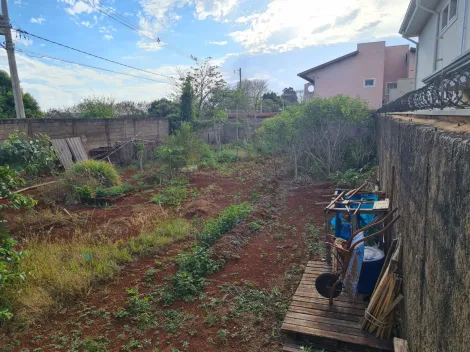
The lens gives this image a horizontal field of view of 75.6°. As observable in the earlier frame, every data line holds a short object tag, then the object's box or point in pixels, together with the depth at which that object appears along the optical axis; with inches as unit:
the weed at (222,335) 121.3
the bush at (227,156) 550.6
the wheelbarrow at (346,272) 118.9
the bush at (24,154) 121.1
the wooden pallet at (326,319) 110.3
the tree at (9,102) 507.0
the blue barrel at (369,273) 128.3
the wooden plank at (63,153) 397.4
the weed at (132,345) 118.1
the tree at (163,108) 733.3
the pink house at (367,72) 644.1
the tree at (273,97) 1274.6
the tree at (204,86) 963.3
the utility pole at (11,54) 415.5
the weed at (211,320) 130.8
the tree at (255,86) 1231.8
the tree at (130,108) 762.2
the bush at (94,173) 329.1
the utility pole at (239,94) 756.5
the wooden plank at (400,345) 86.4
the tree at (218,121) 615.2
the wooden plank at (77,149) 423.2
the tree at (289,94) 1525.6
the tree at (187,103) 668.1
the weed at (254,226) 233.1
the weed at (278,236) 219.7
